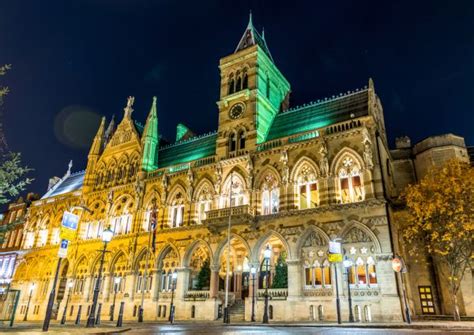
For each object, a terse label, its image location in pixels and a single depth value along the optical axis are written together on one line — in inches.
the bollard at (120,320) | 934.2
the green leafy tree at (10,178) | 781.3
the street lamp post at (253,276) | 1153.4
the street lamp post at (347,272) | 931.3
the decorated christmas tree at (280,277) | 1218.6
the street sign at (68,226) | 780.0
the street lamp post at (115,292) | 1397.1
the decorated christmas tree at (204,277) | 1365.7
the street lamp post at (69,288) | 1612.9
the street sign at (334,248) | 926.4
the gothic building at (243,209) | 1090.1
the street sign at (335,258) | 919.5
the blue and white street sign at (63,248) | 749.5
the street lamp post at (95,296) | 830.5
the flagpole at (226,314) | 1004.4
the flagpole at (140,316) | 1157.7
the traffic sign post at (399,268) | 921.7
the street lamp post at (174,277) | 1362.7
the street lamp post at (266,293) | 1001.5
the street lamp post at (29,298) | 1699.3
